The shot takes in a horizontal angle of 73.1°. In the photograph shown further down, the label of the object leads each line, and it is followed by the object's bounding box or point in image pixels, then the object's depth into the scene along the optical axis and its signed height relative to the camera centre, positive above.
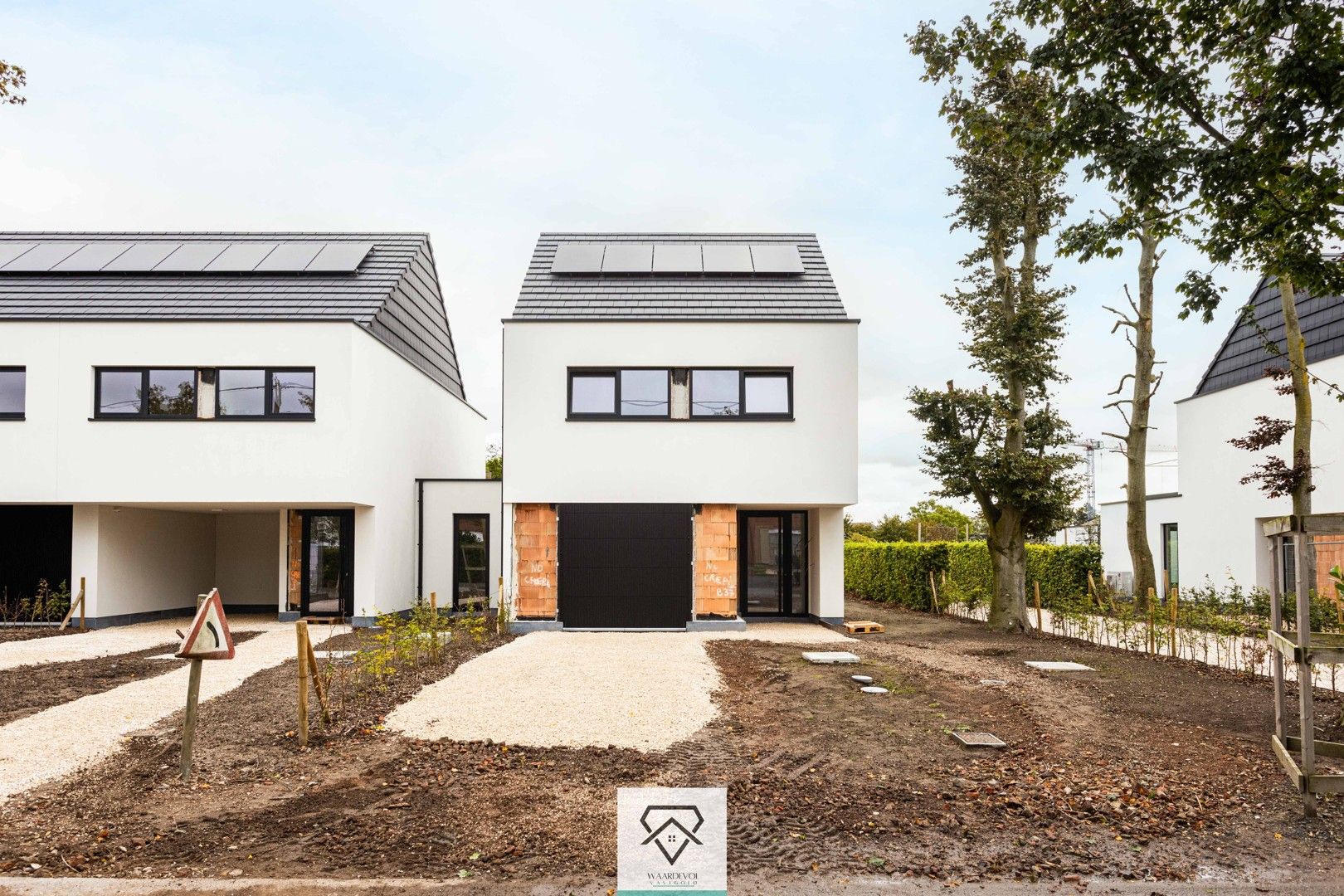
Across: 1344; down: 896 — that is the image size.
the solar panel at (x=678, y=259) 16.38 +4.54
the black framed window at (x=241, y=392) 14.77 +1.85
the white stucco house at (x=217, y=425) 14.51 +1.32
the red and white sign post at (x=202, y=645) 5.87 -0.90
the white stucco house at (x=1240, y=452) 14.59 +0.93
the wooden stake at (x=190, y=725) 5.93 -1.43
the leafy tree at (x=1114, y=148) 6.98 +2.77
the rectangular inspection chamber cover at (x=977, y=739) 6.70 -1.77
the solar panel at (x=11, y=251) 16.89 +4.86
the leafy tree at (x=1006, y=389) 14.27 +1.86
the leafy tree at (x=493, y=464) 29.30 +1.35
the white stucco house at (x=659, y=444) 14.80 +0.99
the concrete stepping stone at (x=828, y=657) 11.04 -1.90
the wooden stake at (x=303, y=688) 6.72 -1.36
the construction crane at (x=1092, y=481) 35.66 +0.90
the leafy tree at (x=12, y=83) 7.85 +3.72
